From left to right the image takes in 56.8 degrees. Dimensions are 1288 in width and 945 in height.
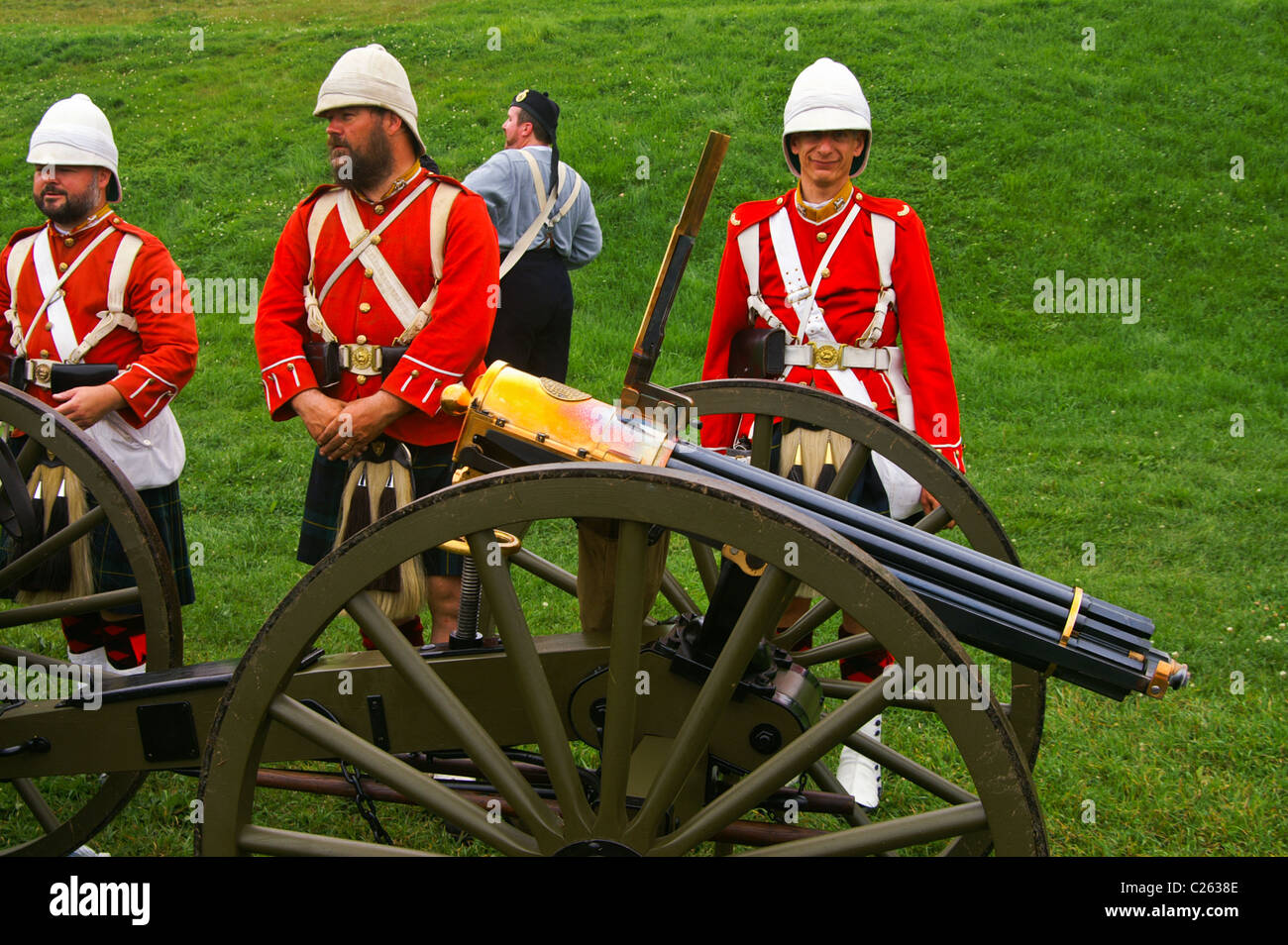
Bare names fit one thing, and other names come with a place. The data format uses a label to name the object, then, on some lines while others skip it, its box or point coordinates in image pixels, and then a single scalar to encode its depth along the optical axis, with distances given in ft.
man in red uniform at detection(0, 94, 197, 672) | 11.98
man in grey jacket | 18.78
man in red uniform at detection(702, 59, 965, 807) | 11.43
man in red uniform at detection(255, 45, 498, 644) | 10.82
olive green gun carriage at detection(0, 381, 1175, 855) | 6.22
